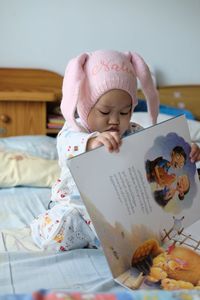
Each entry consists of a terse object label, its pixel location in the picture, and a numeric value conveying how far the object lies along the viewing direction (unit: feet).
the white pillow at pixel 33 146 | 6.24
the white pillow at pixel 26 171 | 5.30
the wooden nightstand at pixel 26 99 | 7.39
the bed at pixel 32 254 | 2.58
